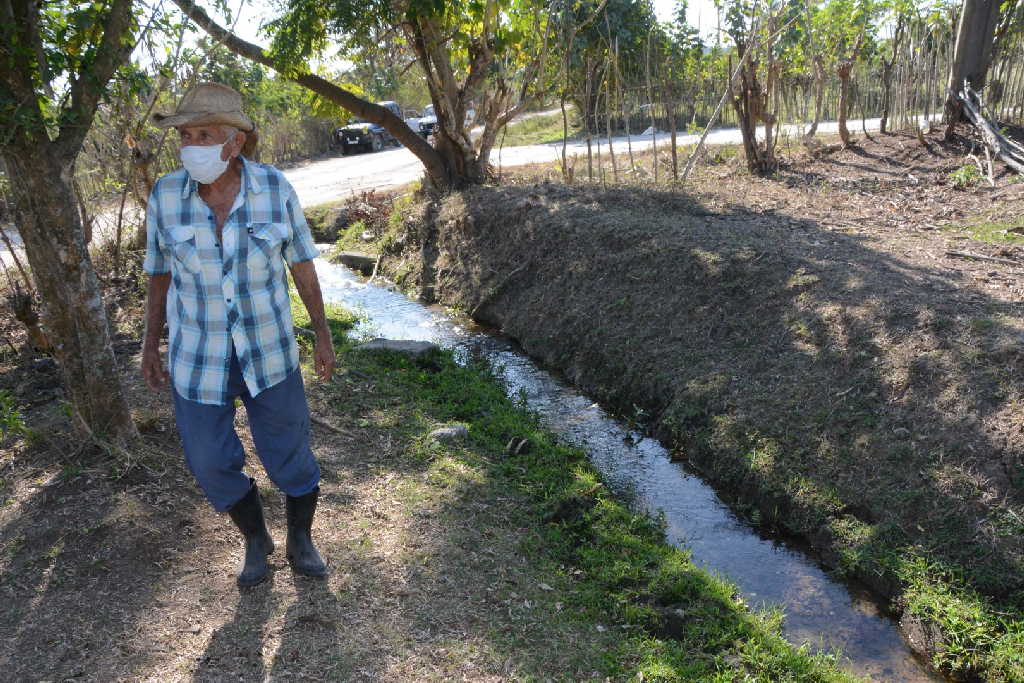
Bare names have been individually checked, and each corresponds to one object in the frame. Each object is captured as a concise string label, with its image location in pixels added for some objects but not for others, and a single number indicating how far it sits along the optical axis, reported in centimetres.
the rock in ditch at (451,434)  504
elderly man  286
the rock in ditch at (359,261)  1084
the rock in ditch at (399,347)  680
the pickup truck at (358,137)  2316
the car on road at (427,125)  2202
